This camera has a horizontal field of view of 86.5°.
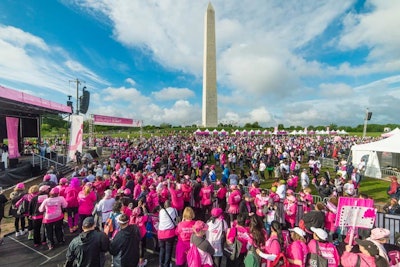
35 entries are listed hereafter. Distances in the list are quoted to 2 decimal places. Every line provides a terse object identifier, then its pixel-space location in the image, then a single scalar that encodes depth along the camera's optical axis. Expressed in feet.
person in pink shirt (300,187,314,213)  18.33
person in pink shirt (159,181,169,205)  20.41
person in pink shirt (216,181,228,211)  22.63
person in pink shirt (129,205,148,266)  14.07
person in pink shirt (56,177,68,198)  19.26
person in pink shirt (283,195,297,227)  17.71
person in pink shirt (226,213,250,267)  11.86
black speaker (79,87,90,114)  61.46
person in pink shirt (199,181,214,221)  21.99
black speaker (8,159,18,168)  43.29
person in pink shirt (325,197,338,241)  15.80
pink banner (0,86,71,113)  32.37
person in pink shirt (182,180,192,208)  22.00
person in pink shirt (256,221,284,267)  9.84
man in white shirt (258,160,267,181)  41.50
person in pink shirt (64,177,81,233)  19.27
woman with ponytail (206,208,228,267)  12.21
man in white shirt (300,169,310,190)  30.81
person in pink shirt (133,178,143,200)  21.04
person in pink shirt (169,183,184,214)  19.76
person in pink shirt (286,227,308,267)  9.53
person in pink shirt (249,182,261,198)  20.86
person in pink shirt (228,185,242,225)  19.44
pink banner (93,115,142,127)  76.49
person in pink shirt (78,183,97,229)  18.03
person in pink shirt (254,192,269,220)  18.98
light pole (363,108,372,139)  65.82
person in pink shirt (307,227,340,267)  9.54
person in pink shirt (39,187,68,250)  16.02
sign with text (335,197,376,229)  10.77
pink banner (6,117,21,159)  46.26
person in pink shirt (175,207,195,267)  12.12
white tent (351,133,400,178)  42.12
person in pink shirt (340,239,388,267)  8.52
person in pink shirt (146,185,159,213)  18.36
